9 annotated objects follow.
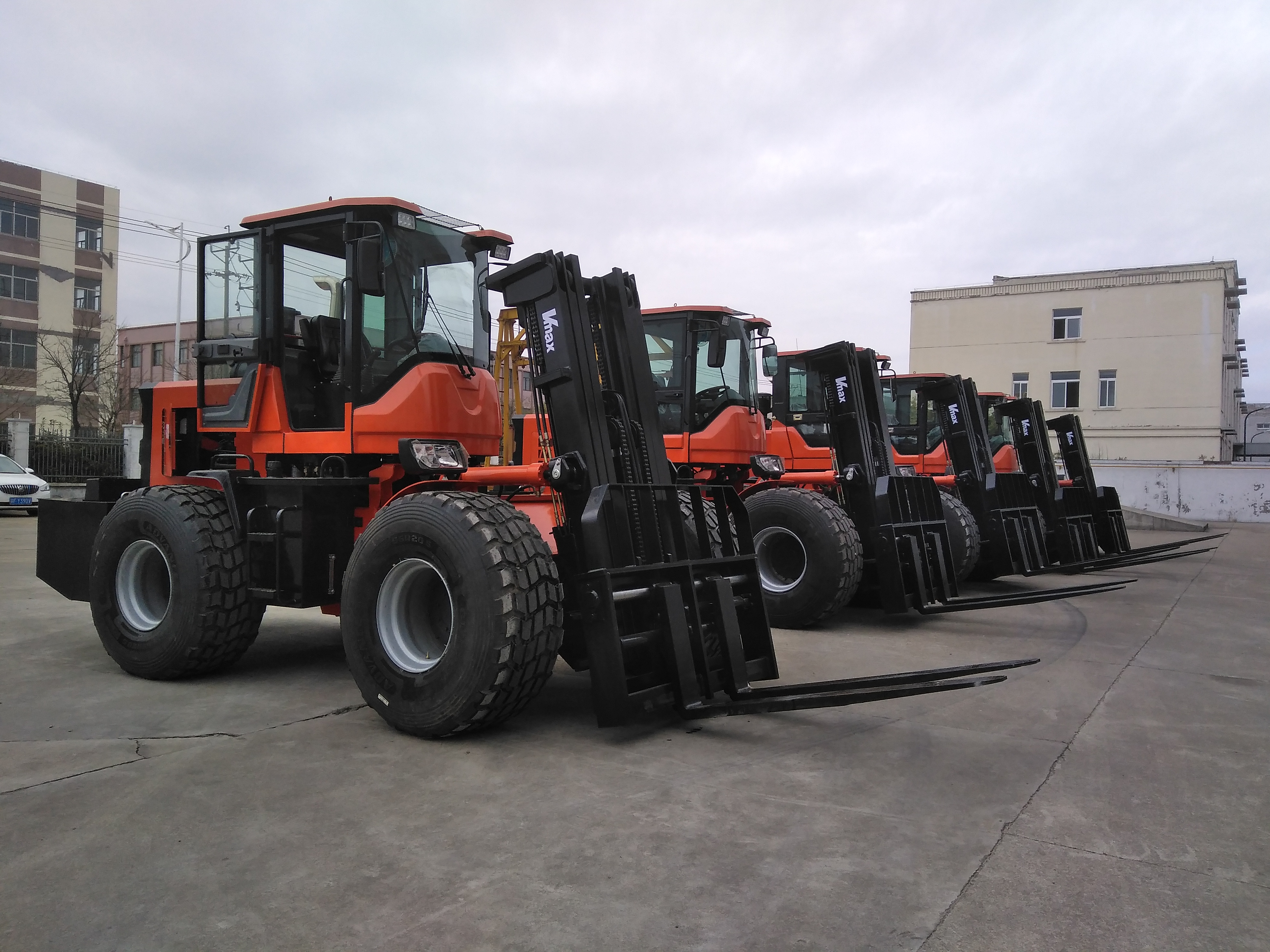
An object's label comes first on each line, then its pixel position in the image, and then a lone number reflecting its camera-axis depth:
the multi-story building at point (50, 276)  43.88
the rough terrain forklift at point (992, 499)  10.78
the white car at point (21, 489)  20.28
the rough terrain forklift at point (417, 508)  4.45
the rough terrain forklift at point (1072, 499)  12.44
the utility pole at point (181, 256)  38.47
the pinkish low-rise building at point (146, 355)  41.66
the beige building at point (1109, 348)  36.47
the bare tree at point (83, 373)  33.84
